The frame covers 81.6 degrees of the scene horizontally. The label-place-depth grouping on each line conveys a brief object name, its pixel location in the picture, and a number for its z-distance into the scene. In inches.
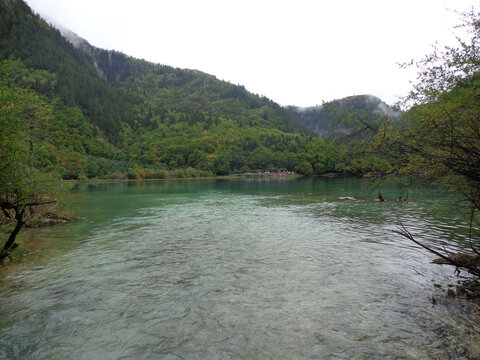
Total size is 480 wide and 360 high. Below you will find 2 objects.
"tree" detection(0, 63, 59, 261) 315.9
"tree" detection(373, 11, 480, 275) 282.5
